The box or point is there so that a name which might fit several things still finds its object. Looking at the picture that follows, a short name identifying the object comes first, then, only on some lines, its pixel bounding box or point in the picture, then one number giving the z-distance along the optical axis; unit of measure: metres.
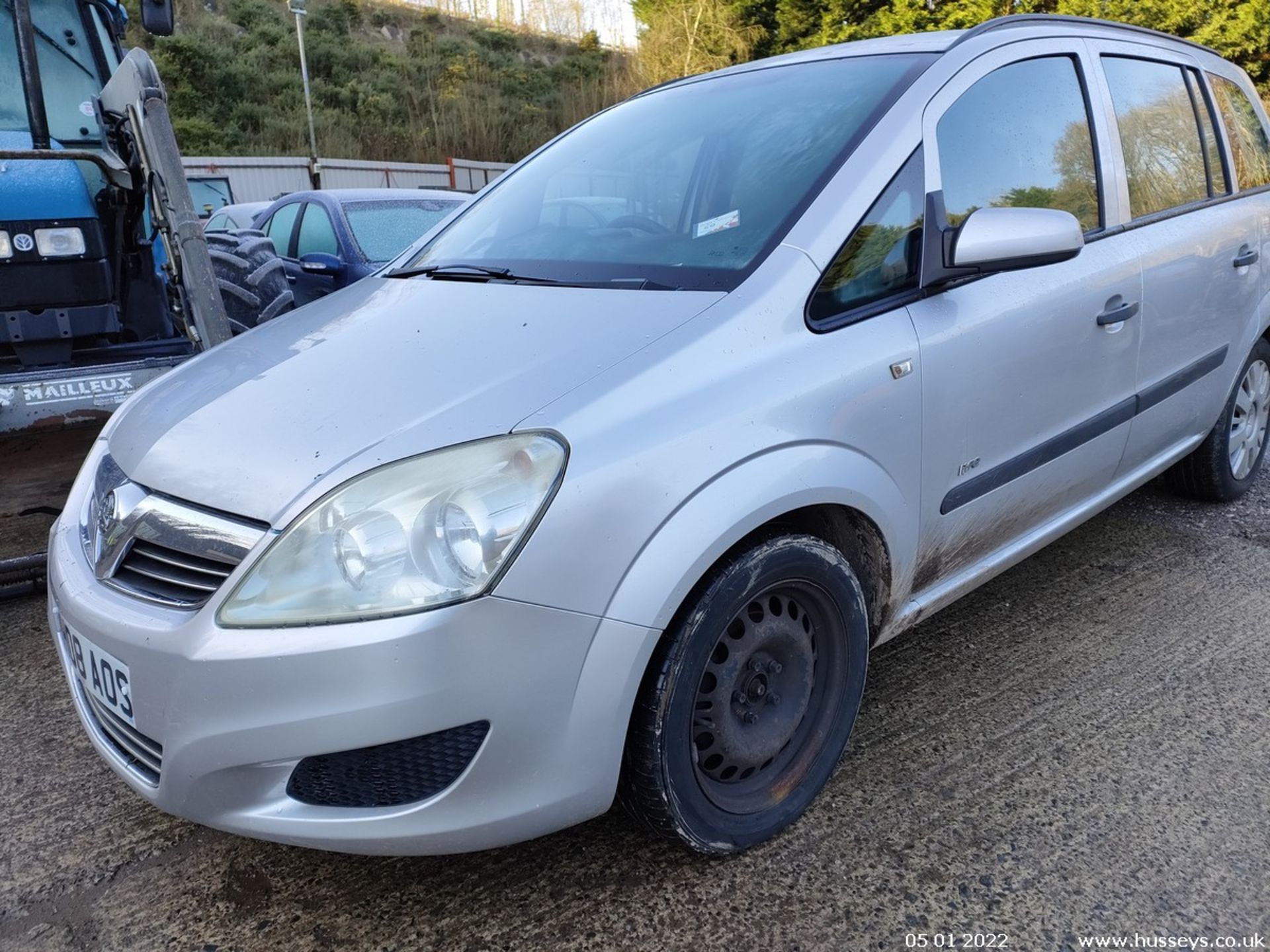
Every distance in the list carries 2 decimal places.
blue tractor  3.60
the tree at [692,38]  22.11
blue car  6.27
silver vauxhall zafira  1.45
